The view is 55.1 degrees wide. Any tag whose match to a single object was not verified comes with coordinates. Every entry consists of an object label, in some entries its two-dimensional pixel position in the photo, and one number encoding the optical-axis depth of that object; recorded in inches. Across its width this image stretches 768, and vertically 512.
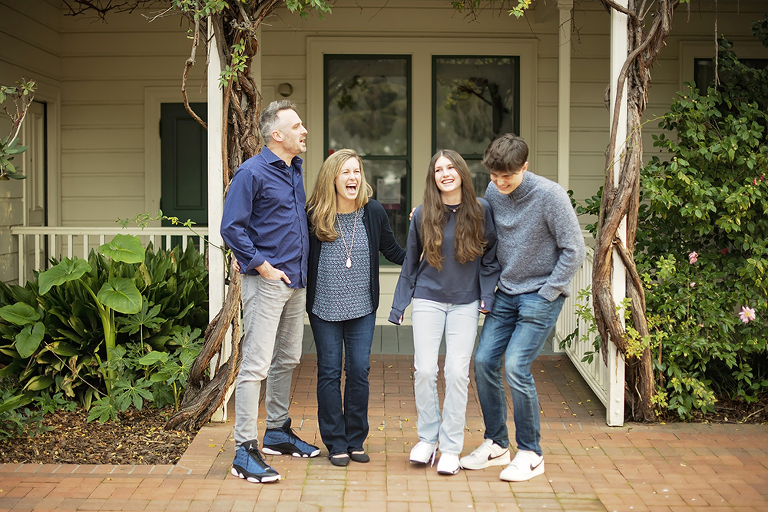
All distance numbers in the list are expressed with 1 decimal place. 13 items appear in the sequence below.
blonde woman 151.9
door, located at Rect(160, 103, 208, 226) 299.3
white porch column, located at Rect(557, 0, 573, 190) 255.1
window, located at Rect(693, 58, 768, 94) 288.5
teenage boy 142.6
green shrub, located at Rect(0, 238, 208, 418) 195.2
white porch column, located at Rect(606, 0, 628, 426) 180.2
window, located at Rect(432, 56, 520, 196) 296.5
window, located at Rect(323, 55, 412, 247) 296.0
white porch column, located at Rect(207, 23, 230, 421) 179.2
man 144.6
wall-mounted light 291.6
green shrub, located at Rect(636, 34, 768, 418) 182.5
